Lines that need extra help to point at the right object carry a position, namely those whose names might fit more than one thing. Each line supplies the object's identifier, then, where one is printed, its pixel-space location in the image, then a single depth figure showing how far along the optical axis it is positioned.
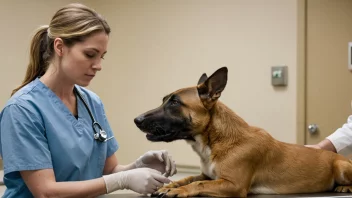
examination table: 2.10
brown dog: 2.13
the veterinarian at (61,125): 2.07
